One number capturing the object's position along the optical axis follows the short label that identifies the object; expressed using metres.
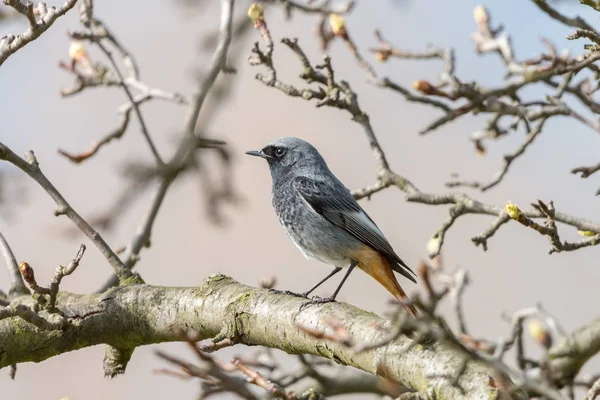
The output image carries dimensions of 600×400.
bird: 10.20
